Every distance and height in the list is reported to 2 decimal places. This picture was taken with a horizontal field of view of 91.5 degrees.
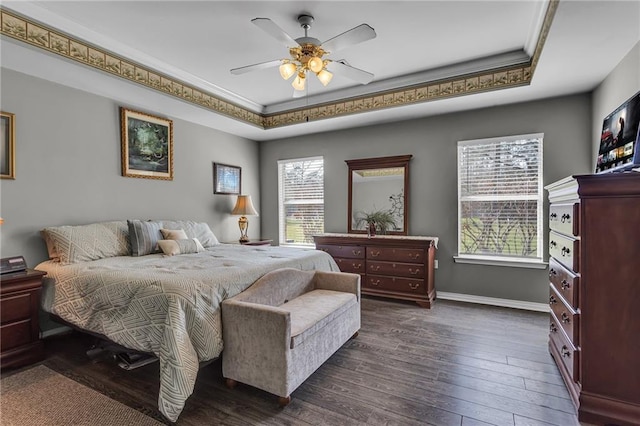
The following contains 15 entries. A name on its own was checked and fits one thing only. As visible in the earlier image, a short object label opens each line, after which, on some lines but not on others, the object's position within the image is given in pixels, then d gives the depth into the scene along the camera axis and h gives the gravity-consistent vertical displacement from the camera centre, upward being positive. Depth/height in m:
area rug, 1.85 -1.25
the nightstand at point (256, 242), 4.82 -0.50
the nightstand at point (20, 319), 2.42 -0.87
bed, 1.87 -0.57
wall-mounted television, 2.08 +0.54
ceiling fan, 2.20 +1.26
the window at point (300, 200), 5.32 +0.20
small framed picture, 4.93 +0.52
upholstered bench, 1.95 -0.84
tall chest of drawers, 1.73 -0.49
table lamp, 4.91 +0.04
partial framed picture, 2.78 +0.58
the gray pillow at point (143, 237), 3.28 -0.29
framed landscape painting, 3.72 +0.83
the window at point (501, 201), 3.77 +0.14
